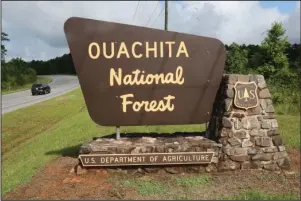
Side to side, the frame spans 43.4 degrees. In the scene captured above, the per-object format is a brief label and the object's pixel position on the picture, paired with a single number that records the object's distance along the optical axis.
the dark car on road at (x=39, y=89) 45.72
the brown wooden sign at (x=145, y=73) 8.43
